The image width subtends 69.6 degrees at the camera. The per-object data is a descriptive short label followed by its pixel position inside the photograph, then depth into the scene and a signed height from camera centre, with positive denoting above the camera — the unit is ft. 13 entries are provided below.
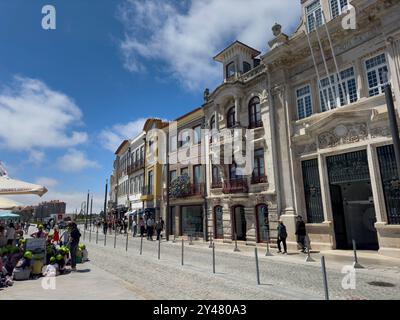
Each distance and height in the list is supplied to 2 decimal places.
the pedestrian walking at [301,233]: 48.13 -3.02
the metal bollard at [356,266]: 33.71 -6.12
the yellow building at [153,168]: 97.91 +17.98
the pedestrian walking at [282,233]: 48.06 -2.91
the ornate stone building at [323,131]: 43.24 +14.44
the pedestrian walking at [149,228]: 82.22 -2.39
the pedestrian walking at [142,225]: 86.67 -1.58
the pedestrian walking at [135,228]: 96.48 -2.63
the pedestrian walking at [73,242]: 34.17 -2.34
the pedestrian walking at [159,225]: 73.66 -1.62
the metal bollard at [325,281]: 19.77 -4.53
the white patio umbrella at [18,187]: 31.38 +4.00
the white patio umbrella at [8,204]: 37.38 +2.63
